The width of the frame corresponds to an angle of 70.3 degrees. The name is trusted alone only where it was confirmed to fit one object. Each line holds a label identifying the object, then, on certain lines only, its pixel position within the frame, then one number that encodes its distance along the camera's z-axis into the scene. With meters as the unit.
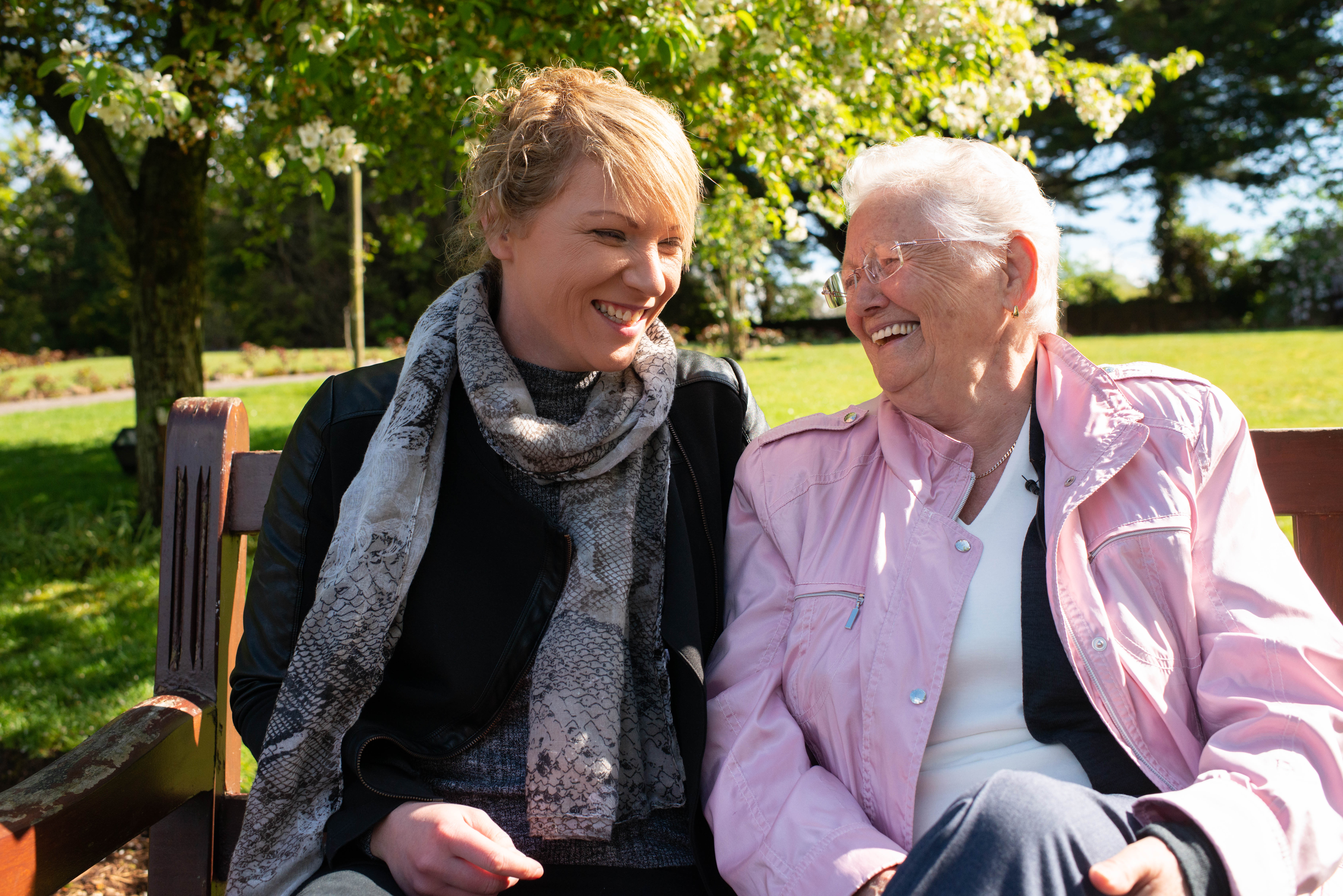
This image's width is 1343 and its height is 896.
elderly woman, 1.47
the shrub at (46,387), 16.62
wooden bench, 1.88
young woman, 1.78
